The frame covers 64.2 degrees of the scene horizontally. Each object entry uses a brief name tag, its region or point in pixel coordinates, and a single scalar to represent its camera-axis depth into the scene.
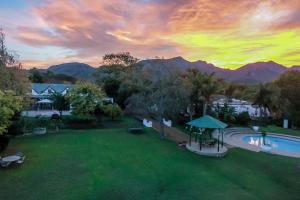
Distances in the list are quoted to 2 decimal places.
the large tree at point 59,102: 27.12
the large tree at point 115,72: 34.12
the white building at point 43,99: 30.93
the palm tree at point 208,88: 25.53
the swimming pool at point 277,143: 21.49
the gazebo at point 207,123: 17.62
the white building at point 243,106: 35.72
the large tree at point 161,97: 20.14
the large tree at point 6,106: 12.13
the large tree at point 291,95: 31.44
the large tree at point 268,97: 29.45
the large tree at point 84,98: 24.20
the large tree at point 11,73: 18.98
